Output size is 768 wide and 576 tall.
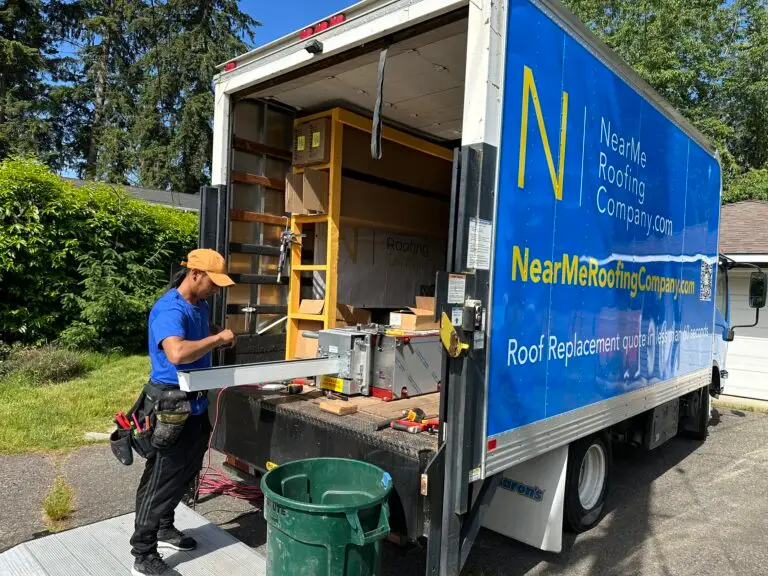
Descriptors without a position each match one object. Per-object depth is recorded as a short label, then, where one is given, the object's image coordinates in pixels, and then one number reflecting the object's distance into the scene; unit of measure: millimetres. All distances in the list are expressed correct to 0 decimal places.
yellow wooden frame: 4531
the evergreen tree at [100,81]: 22953
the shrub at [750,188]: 15789
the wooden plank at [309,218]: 4605
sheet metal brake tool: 3574
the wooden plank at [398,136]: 4627
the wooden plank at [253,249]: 4258
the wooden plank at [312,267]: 4576
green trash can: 2270
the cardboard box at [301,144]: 4645
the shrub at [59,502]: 3996
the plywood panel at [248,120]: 4285
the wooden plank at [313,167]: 4594
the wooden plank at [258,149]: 4258
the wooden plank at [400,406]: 3197
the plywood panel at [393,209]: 4934
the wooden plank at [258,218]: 4289
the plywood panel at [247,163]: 4301
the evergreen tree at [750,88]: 16938
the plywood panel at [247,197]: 4320
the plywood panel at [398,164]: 4896
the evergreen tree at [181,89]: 21344
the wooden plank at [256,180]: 4297
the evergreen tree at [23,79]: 19766
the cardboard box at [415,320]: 3992
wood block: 3138
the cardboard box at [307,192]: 4504
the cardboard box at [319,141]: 4523
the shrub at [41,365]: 7134
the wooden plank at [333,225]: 4527
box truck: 2557
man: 2807
